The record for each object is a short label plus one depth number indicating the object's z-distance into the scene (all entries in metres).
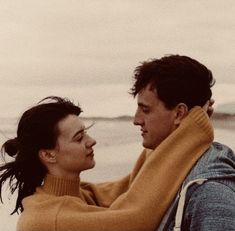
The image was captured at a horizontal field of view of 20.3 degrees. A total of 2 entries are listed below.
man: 1.27
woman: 1.34
